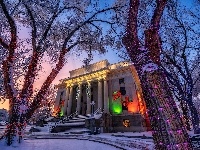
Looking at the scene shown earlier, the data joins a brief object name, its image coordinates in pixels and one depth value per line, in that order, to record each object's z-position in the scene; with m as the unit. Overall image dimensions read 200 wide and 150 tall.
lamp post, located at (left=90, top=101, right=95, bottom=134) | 19.55
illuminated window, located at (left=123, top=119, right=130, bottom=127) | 27.22
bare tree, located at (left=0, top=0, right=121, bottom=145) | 7.91
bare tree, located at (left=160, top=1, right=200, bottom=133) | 14.57
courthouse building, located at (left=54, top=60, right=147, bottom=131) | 27.81
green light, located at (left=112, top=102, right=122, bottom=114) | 29.20
